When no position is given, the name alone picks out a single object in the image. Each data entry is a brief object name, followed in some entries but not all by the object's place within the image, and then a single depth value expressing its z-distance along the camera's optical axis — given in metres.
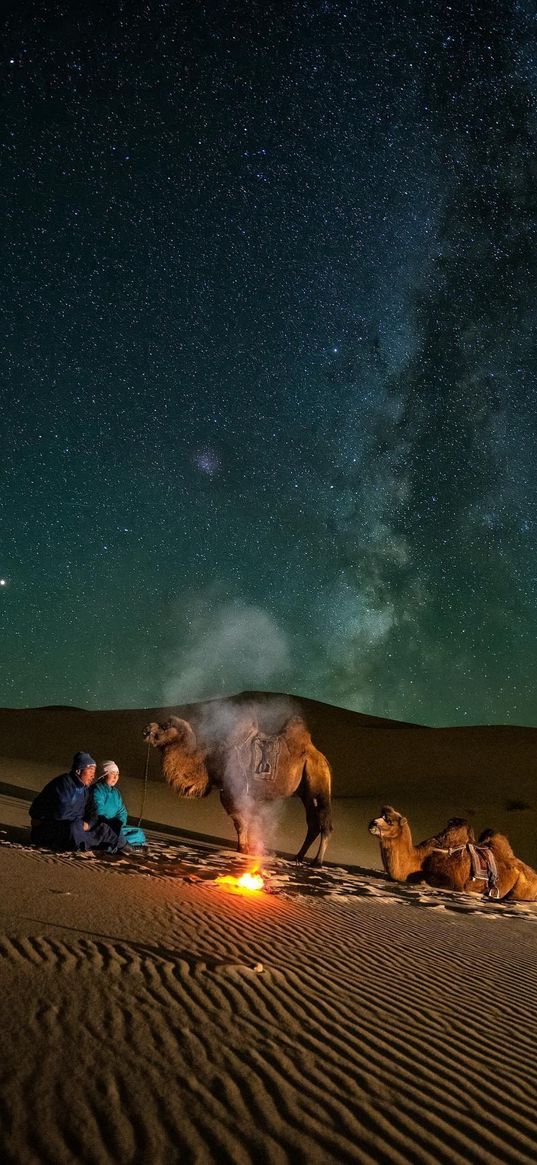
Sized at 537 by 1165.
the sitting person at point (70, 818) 9.22
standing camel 12.24
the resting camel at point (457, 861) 10.49
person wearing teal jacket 9.92
